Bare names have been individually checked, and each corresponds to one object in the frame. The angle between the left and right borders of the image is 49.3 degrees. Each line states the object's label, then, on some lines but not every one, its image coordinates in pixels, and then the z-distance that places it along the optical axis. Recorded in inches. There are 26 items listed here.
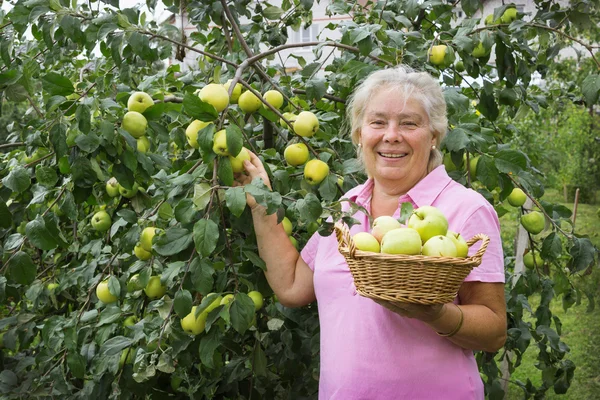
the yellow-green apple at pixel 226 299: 63.0
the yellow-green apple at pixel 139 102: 71.3
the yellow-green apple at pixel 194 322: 67.1
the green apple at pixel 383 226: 56.6
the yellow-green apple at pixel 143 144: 71.9
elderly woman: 59.7
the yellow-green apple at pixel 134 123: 69.1
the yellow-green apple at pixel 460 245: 52.6
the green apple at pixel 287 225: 74.4
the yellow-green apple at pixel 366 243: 54.2
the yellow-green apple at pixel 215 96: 62.2
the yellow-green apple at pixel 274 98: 79.3
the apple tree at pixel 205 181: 63.5
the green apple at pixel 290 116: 75.6
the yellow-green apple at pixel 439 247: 50.8
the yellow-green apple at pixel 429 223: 54.0
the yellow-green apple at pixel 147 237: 69.8
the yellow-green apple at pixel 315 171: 72.0
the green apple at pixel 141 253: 75.7
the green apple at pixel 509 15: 97.0
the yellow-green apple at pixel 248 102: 74.5
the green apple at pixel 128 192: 82.1
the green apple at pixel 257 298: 70.9
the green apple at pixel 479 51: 90.3
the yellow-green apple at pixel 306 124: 71.8
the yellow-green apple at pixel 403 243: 51.2
